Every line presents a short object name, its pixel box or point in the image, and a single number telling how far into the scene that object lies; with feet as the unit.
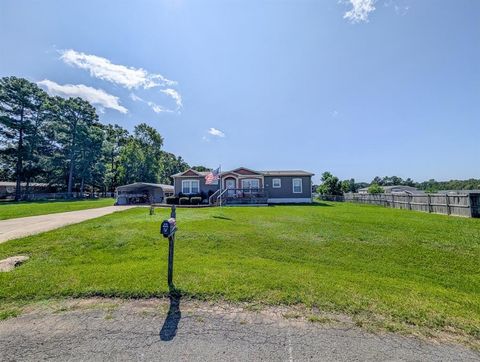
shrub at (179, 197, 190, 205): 73.12
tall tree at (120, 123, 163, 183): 146.72
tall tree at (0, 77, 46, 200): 115.96
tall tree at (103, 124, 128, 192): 159.63
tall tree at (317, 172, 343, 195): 124.06
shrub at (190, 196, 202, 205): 73.10
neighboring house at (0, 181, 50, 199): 156.35
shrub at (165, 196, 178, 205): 73.94
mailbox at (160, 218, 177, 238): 13.07
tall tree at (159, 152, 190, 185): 191.81
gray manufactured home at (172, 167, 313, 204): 82.17
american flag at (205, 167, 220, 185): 67.10
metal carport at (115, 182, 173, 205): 88.94
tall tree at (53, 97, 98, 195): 133.28
